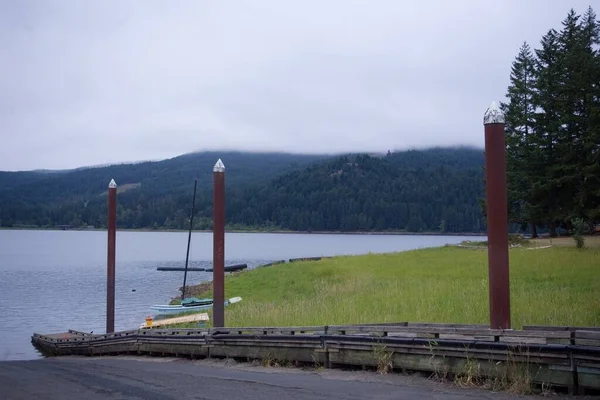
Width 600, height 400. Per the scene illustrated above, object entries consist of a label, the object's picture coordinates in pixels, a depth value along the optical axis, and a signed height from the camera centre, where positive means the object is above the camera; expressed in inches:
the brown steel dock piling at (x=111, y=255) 1011.3 -36.8
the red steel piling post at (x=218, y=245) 655.8 -14.6
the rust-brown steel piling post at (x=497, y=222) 437.4 +4.6
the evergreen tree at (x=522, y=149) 2079.2 +260.4
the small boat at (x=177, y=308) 1476.4 -172.6
